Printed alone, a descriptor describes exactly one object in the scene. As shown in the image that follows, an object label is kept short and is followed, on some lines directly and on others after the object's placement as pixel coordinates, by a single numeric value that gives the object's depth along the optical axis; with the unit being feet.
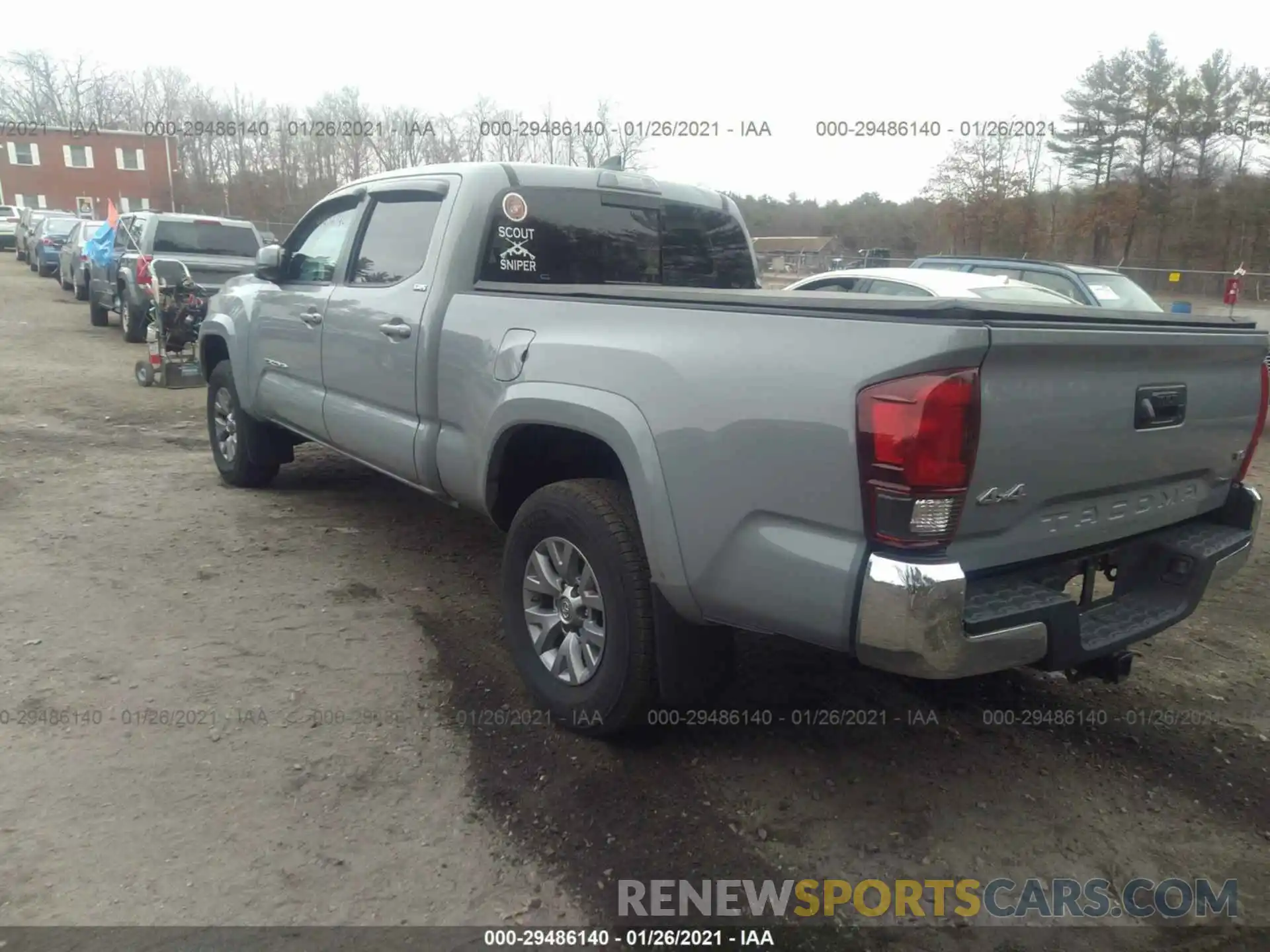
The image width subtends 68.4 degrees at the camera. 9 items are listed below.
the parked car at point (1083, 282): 30.66
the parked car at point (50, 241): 77.61
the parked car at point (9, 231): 124.06
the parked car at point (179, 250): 39.60
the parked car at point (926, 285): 26.40
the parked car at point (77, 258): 59.52
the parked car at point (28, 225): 90.62
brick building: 201.77
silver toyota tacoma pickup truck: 7.58
